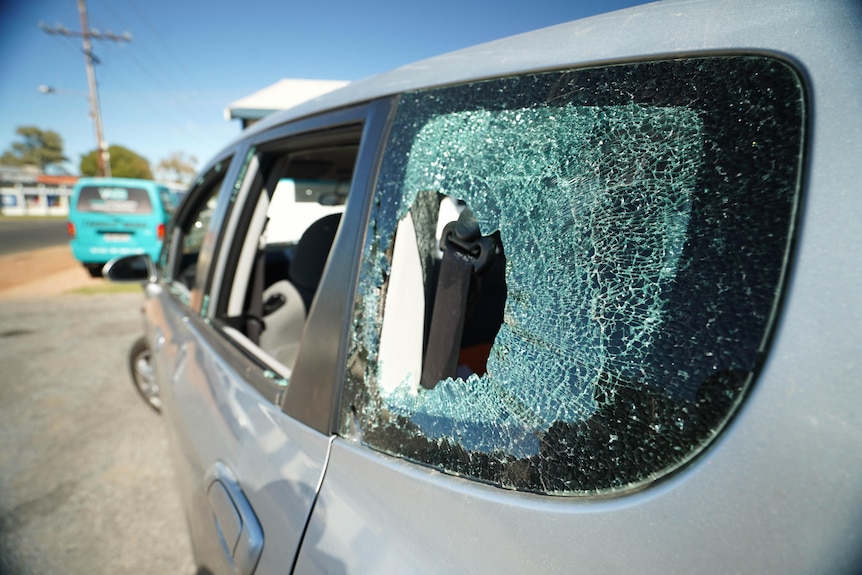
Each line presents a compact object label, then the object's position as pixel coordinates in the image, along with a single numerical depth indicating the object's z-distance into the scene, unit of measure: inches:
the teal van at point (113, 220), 346.6
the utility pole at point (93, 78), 913.6
